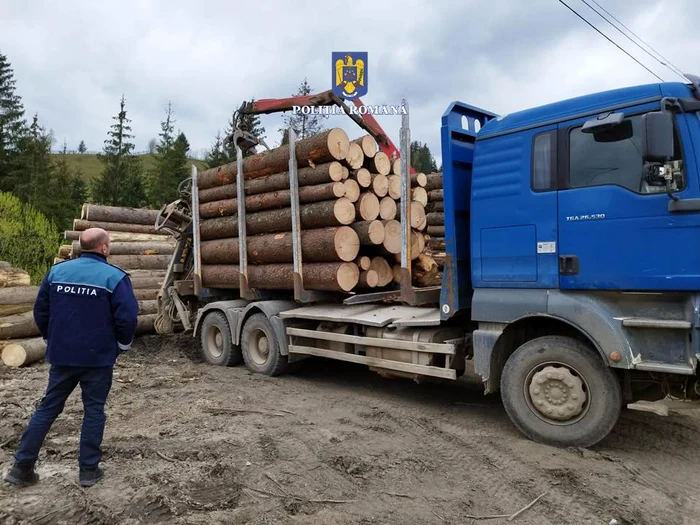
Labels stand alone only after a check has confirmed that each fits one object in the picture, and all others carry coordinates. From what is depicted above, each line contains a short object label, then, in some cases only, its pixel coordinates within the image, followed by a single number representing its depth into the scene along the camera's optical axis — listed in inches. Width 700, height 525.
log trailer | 167.3
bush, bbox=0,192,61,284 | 804.6
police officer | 154.2
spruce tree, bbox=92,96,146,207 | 1528.1
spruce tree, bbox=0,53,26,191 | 1371.8
